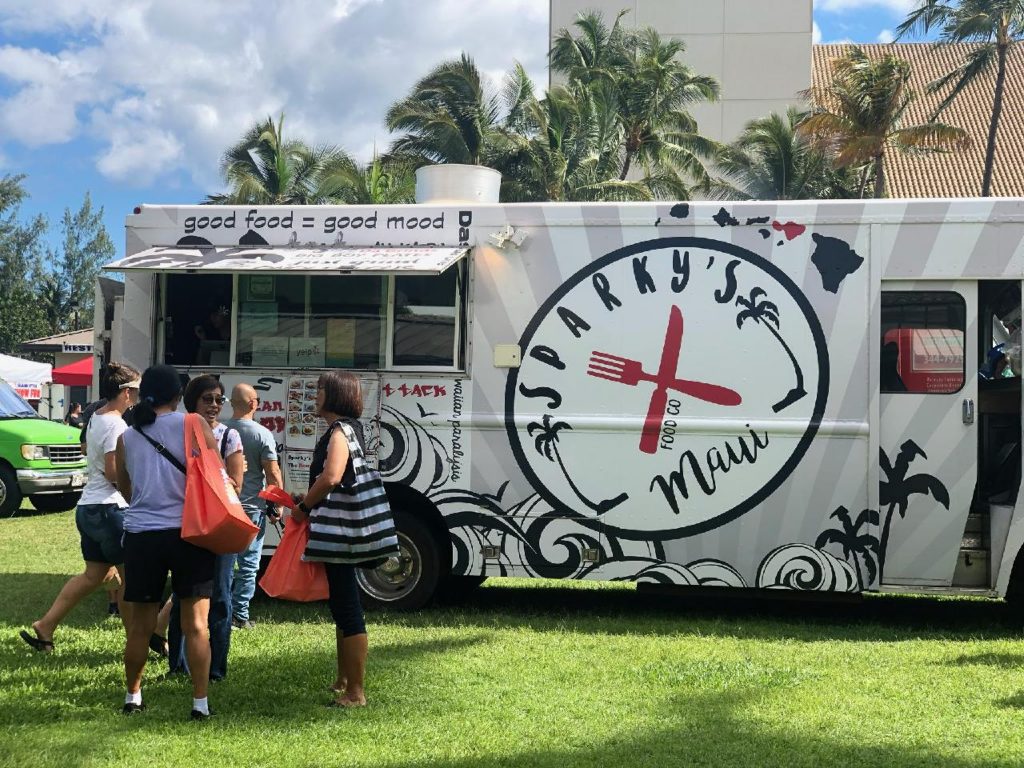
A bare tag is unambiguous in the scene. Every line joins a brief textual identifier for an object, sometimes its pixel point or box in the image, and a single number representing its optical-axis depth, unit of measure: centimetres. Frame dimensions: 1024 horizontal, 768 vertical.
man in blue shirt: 652
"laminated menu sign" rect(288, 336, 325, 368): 809
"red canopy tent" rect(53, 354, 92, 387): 2595
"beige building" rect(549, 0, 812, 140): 4238
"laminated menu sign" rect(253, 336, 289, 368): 812
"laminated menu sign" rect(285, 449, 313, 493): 799
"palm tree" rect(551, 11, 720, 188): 3266
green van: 1520
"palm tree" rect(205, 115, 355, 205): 3431
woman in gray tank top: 519
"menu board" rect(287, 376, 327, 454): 802
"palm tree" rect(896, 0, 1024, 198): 2723
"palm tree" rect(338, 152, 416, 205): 3022
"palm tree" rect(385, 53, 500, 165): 3050
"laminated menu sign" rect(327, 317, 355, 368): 804
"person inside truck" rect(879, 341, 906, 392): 745
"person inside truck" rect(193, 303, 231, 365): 821
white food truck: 740
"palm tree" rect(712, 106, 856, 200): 3212
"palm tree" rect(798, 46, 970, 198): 2794
